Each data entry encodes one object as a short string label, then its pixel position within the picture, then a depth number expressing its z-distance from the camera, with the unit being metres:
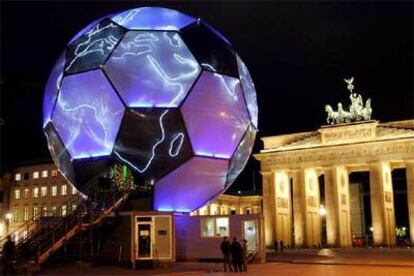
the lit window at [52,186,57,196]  83.96
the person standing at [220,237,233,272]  22.77
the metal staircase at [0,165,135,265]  21.97
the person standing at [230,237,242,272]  22.12
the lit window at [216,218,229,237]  26.05
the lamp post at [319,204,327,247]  74.58
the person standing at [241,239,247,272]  22.30
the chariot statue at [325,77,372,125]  62.34
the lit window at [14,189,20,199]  88.88
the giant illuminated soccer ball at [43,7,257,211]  20.72
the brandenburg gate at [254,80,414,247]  58.56
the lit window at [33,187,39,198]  86.38
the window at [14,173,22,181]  89.77
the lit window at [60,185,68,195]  82.62
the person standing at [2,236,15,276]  19.83
